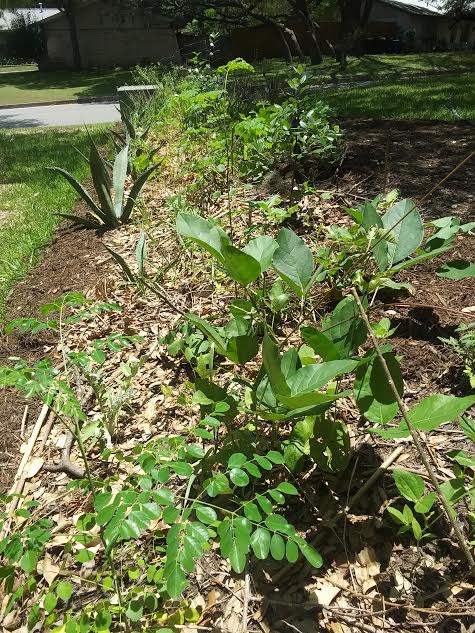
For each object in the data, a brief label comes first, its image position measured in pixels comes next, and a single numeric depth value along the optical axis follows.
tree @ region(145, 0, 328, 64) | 20.61
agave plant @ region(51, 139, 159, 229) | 4.02
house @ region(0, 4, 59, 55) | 43.69
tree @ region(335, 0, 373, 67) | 21.43
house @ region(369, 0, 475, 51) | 33.94
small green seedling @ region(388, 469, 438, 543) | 1.37
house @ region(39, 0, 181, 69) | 34.31
